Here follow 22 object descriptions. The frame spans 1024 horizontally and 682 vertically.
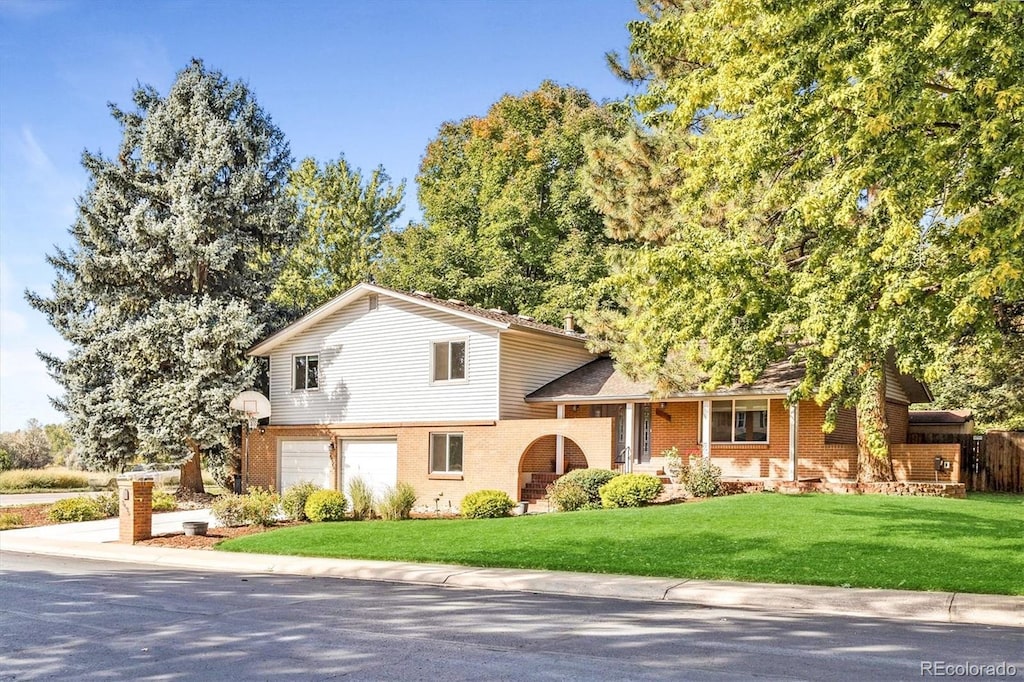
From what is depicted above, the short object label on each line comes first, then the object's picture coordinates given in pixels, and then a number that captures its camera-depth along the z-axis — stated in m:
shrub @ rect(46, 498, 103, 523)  25.77
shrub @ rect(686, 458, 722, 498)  23.45
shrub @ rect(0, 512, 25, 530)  24.12
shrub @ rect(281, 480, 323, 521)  23.34
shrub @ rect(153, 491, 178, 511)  29.20
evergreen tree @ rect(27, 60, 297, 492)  30.39
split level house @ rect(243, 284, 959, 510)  26.38
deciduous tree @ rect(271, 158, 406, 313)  49.88
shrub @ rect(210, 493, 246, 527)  21.89
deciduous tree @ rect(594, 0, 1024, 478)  10.56
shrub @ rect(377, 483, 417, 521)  22.44
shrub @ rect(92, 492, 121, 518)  26.80
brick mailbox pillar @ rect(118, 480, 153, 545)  20.22
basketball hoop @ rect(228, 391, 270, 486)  29.34
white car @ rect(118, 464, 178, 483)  39.45
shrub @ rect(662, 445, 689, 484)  24.31
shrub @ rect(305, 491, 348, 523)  22.55
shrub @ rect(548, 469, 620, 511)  22.81
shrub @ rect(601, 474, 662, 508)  22.09
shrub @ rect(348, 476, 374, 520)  23.11
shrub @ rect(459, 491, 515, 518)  22.56
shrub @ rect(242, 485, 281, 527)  21.81
